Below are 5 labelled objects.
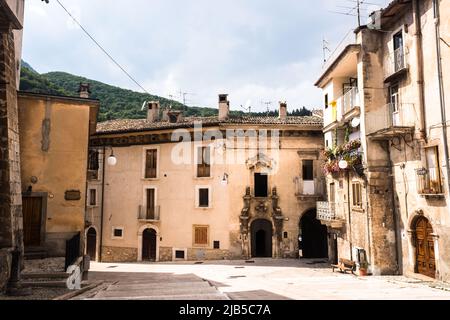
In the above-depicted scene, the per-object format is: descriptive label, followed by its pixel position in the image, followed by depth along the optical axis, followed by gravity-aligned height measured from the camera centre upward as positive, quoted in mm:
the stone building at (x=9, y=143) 9891 +1871
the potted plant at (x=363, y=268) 15416 -2991
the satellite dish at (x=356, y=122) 16422 +3823
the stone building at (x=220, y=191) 23422 +821
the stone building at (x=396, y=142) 12227 +2534
